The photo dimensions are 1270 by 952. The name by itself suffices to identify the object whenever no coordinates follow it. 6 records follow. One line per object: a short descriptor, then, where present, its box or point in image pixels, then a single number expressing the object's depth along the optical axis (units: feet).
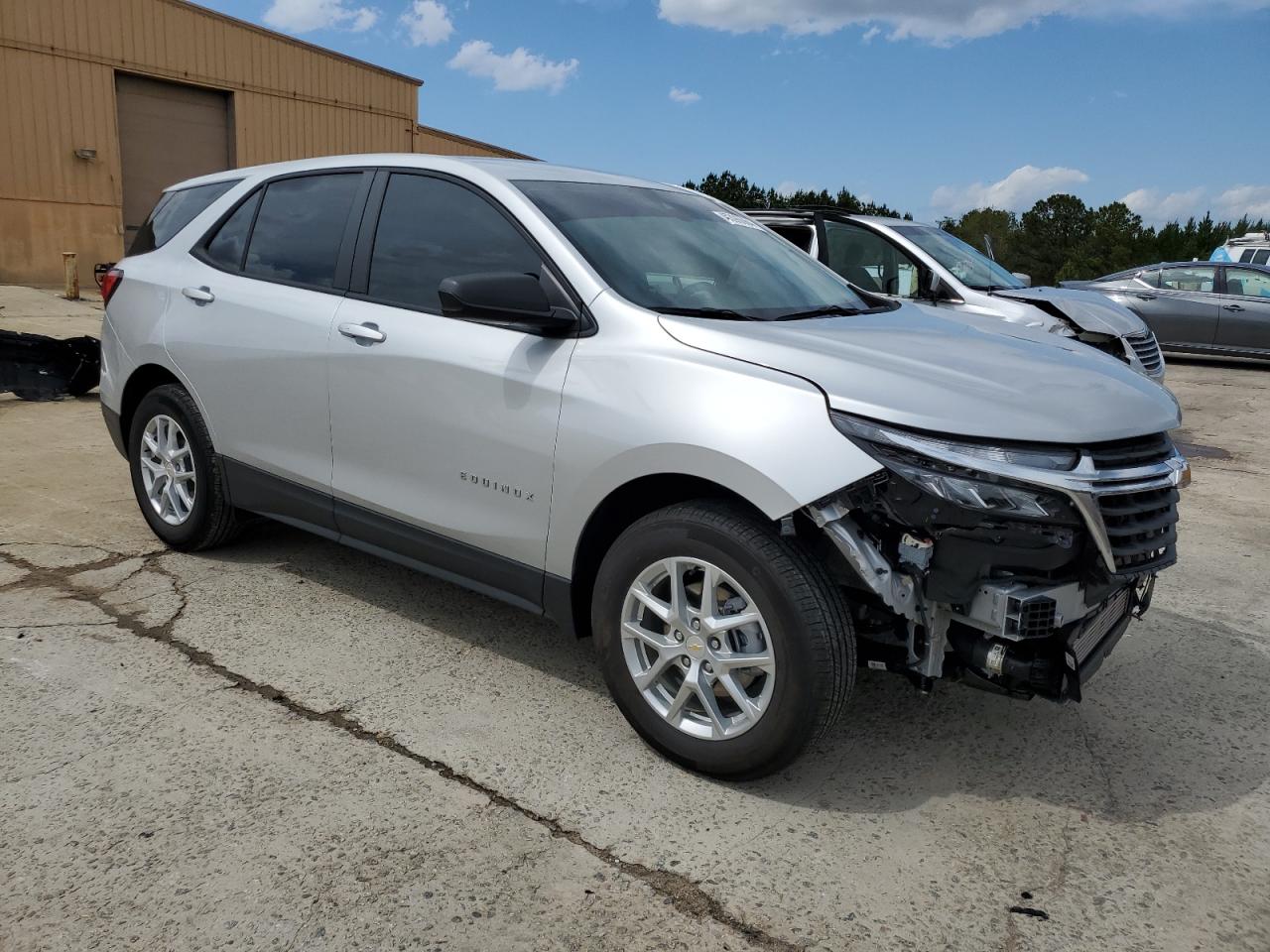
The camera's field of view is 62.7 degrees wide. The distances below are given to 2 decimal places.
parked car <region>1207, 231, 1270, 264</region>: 75.80
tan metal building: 65.92
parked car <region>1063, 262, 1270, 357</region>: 49.01
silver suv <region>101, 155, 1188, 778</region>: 8.96
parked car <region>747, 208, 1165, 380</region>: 26.76
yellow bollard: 58.70
